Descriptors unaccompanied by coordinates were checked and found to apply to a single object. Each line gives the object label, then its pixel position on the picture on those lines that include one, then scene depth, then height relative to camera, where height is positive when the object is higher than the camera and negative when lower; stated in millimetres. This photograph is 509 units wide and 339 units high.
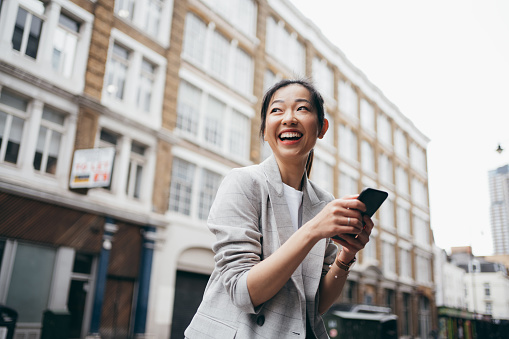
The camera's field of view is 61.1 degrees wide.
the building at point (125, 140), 11961 +4837
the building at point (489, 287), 73438 +2443
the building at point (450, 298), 29016 +269
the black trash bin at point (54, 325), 9745 -956
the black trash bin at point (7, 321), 7344 -696
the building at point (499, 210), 170500 +37058
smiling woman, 1359 +185
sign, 12023 +3215
